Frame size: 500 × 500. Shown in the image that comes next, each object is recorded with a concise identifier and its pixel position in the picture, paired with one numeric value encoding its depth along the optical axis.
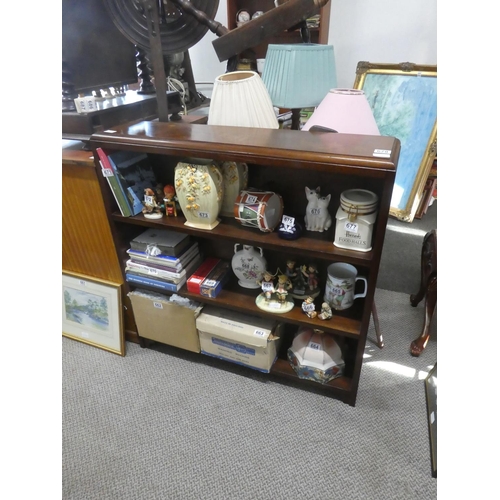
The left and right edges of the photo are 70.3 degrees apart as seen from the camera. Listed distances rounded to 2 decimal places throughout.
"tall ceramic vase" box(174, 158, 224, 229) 1.16
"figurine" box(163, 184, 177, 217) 1.32
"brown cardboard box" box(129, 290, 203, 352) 1.47
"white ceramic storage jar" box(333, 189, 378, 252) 1.04
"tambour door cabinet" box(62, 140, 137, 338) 1.32
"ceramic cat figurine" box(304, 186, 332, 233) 1.15
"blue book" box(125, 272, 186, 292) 1.41
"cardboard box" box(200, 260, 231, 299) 1.37
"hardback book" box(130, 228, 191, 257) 1.38
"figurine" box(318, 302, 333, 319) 1.26
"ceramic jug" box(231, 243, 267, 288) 1.36
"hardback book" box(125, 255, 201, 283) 1.39
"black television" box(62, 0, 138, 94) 1.27
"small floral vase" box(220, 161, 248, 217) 1.22
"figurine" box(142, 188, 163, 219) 1.32
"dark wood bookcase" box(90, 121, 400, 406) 0.99
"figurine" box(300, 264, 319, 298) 1.35
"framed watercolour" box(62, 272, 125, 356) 1.59
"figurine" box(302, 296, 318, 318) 1.28
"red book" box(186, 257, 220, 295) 1.39
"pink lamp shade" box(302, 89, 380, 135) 1.11
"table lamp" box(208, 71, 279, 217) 1.13
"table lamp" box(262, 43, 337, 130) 1.15
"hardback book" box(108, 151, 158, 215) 1.29
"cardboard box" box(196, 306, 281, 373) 1.36
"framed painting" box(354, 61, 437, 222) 2.19
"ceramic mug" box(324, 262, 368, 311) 1.27
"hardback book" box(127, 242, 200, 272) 1.38
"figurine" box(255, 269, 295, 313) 1.32
